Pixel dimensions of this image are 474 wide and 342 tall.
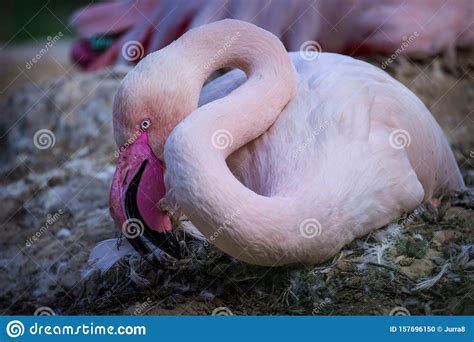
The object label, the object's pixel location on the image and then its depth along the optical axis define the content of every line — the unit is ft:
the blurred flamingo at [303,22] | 18.81
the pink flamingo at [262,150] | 12.45
